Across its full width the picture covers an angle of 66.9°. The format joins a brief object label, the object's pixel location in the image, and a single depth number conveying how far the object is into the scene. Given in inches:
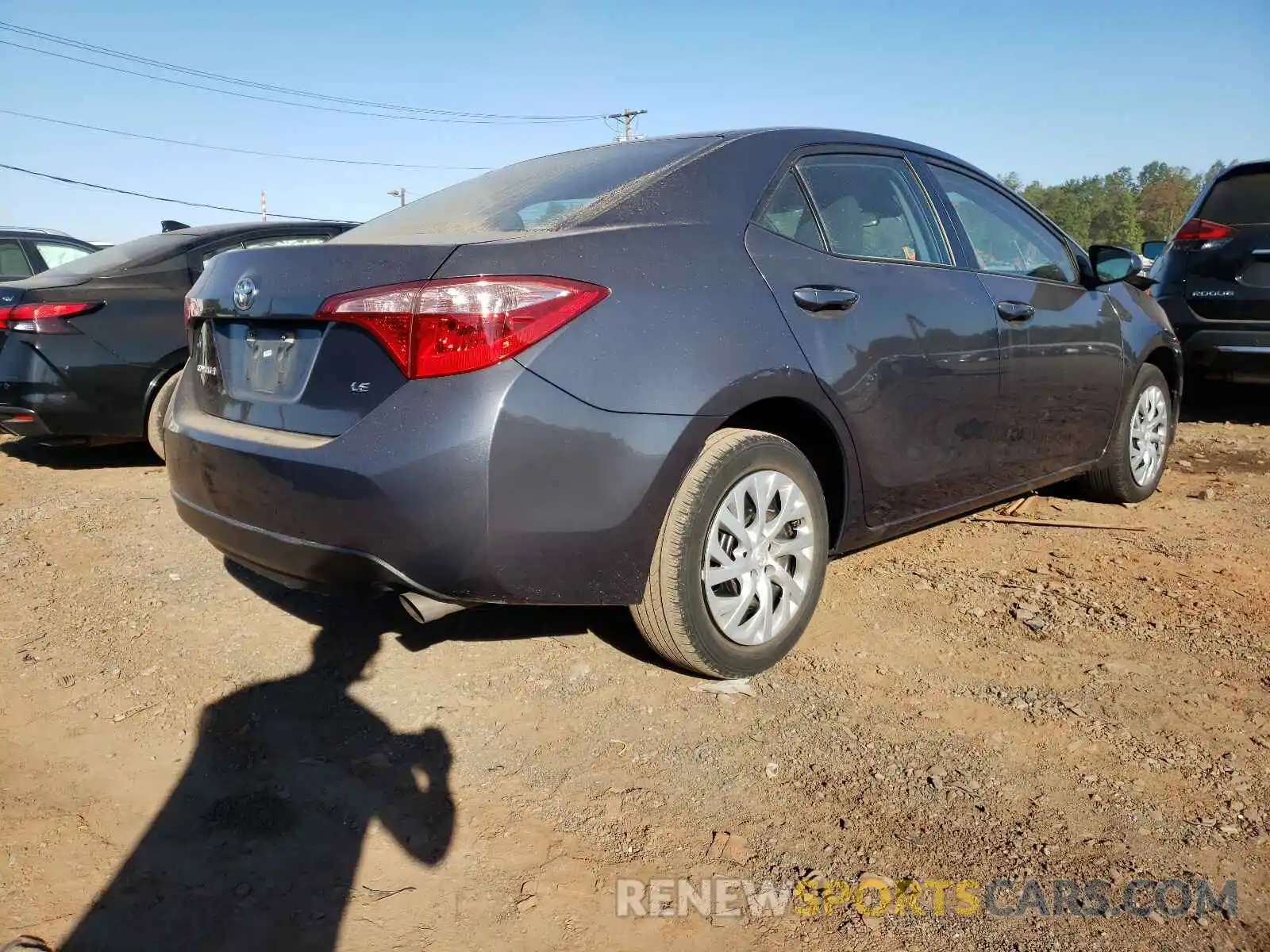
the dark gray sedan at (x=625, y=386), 88.0
